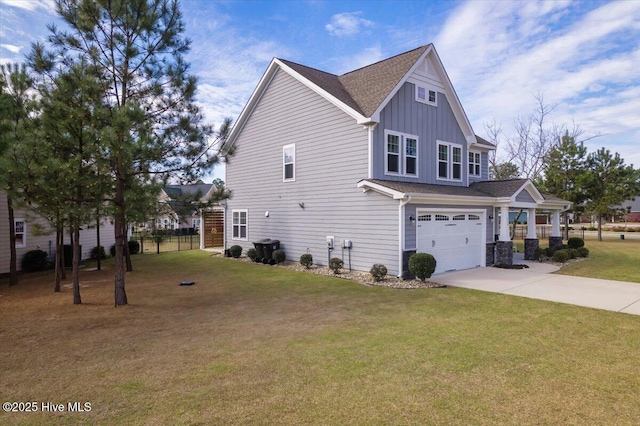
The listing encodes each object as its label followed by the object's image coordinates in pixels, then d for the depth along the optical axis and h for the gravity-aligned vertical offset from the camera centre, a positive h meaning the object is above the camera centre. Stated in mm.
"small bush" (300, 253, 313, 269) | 14531 -1856
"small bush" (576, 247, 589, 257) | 18078 -1995
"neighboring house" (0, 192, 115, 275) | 14664 -1038
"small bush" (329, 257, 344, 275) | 13111 -1855
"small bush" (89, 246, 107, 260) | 19938 -2107
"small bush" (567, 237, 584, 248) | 19172 -1625
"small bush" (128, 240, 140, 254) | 21609 -1877
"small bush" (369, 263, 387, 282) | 11688 -1909
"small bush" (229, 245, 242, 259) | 18547 -1856
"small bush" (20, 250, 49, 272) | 15328 -1915
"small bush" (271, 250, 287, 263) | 15992 -1846
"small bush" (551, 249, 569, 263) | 16047 -1944
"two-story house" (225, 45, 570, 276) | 12852 +1853
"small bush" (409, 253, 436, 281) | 11398 -1668
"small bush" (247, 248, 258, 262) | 17194 -1890
